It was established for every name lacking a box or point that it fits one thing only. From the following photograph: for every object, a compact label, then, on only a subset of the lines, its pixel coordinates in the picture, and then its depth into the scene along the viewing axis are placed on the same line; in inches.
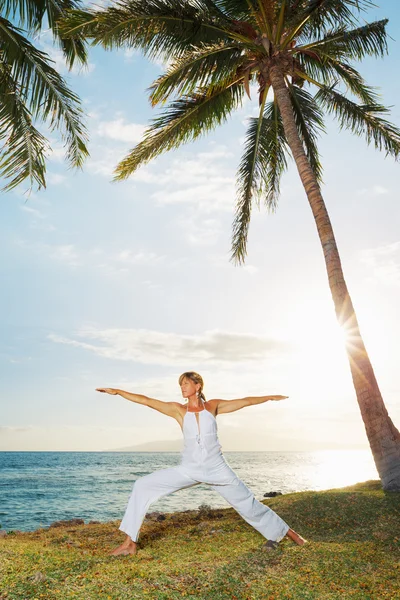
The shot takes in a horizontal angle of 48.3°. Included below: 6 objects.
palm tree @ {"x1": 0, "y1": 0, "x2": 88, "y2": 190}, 414.0
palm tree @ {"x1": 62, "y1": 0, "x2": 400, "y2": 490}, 376.8
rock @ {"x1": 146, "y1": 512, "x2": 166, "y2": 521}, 385.8
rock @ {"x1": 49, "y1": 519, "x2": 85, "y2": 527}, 461.4
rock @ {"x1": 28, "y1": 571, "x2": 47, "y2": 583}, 170.6
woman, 217.8
